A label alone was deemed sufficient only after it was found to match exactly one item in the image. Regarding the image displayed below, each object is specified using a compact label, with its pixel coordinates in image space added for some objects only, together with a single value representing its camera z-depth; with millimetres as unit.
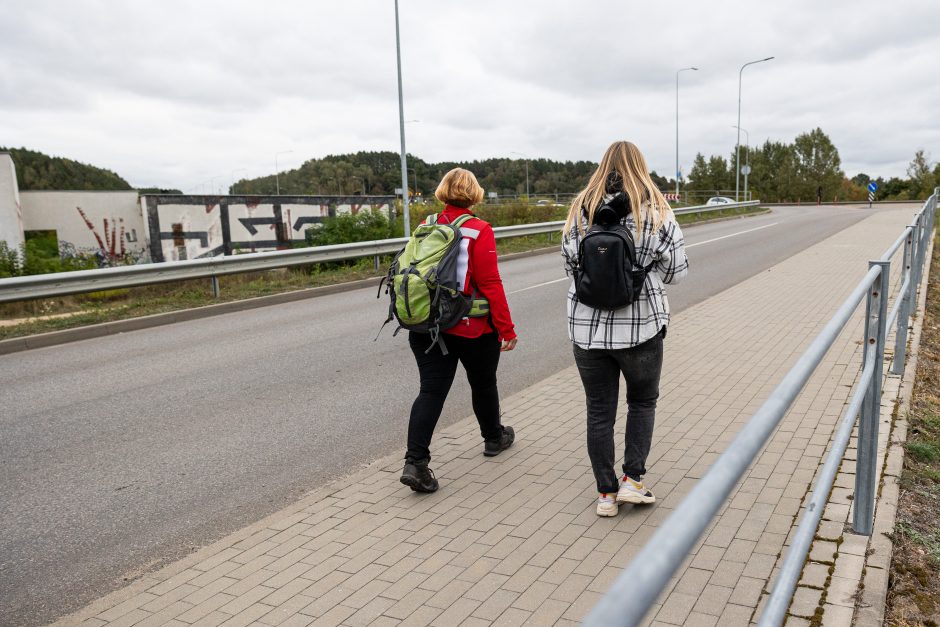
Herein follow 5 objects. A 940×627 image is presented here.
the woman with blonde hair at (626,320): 3715
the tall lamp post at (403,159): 24547
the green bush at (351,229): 19703
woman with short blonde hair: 4355
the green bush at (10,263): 16625
